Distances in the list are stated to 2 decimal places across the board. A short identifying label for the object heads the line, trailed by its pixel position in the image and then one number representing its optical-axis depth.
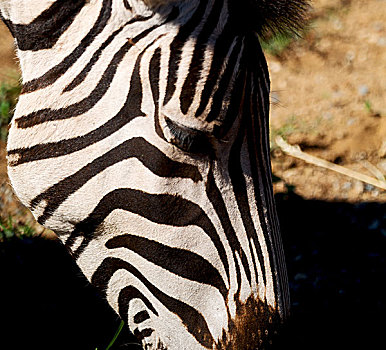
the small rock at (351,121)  8.71
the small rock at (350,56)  10.08
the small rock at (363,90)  9.30
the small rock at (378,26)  10.70
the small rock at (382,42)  10.32
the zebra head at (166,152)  3.38
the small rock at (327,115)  8.90
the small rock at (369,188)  7.93
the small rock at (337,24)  10.91
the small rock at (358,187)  7.93
